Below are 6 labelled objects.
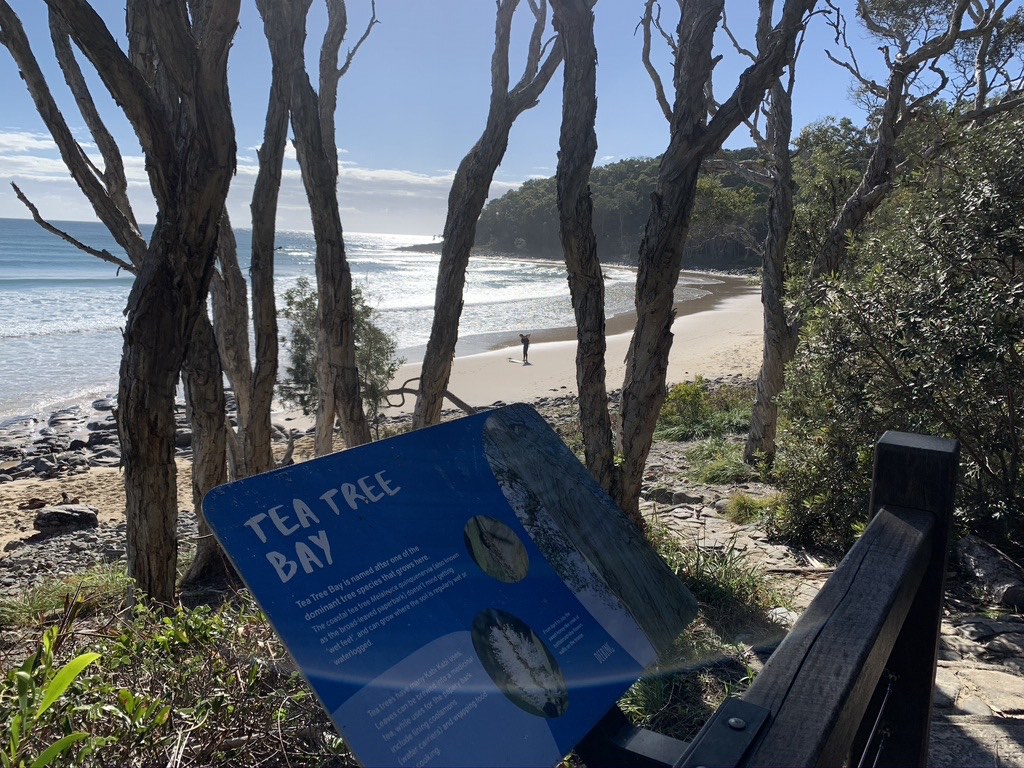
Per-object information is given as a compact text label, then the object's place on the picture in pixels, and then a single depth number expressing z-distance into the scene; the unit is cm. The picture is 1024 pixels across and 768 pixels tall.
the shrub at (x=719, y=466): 795
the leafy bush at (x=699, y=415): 1106
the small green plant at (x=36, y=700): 145
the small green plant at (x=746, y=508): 604
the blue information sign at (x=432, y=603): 131
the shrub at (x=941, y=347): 405
